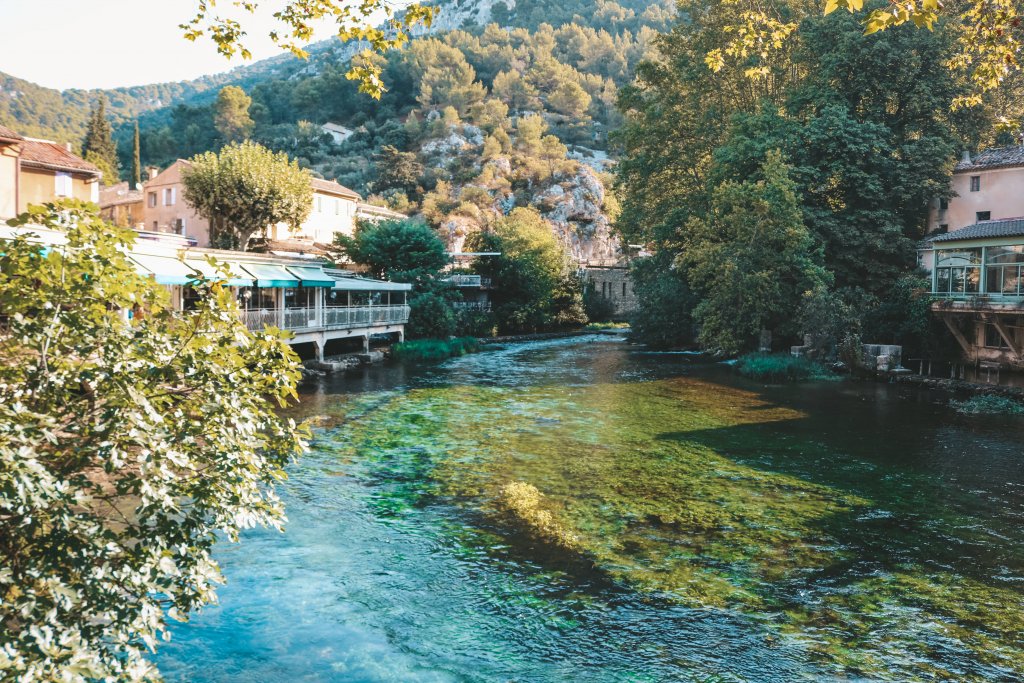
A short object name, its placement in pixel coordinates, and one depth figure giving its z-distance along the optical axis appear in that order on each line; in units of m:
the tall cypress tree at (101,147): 75.81
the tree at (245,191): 38.94
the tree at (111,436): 4.14
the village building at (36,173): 26.39
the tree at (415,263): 40.47
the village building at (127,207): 50.94
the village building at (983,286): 27.17
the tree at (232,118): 105.69
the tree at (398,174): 82.62
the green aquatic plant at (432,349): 36.45
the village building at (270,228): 45.44
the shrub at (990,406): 22.48
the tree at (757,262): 32.91
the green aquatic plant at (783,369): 30.73
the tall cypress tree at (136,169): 72.81
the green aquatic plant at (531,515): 11.24
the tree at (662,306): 42.34
